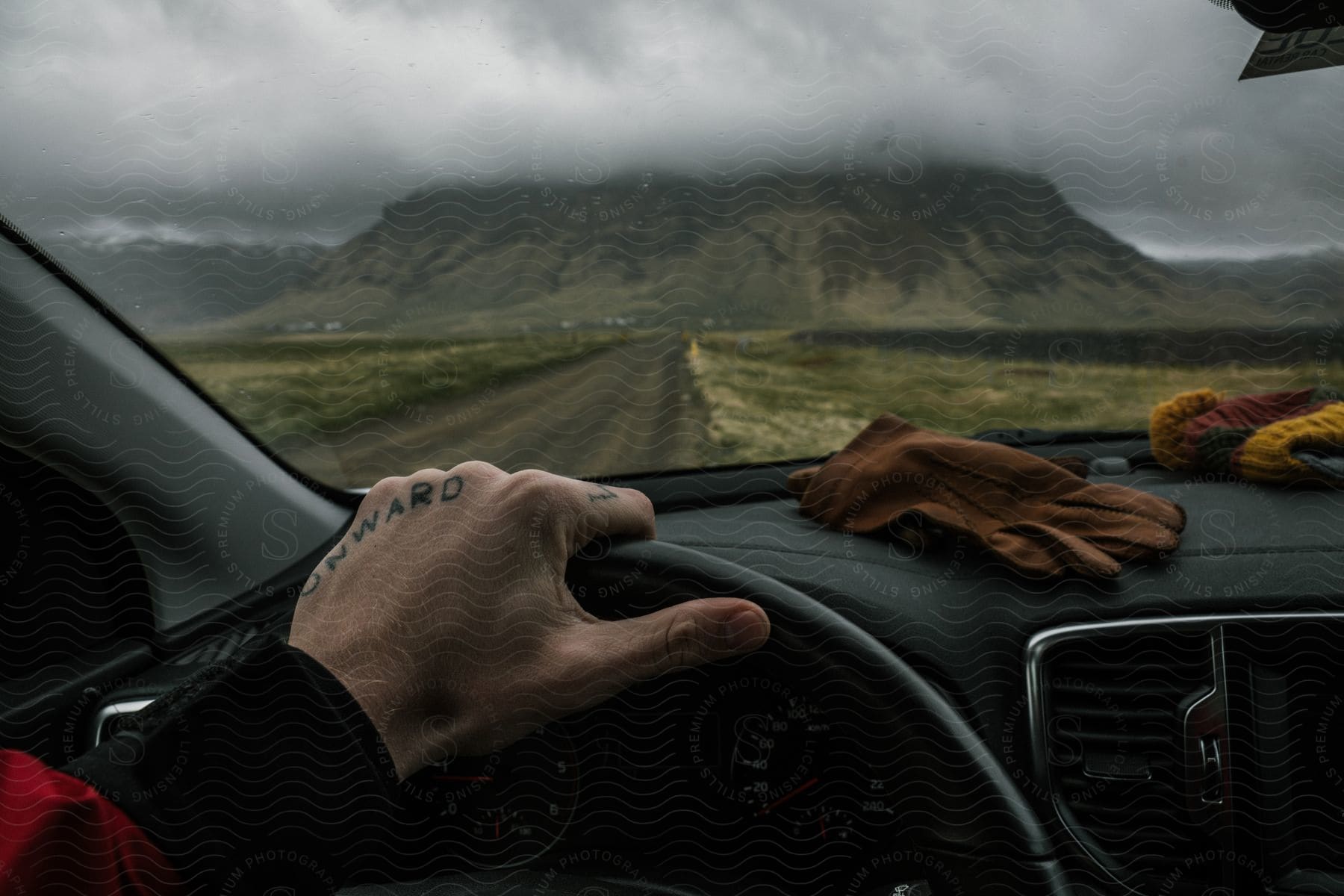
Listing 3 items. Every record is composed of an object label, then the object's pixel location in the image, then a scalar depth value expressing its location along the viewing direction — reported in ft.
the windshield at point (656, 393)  2.75
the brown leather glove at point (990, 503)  2.47
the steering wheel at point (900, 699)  1.98
